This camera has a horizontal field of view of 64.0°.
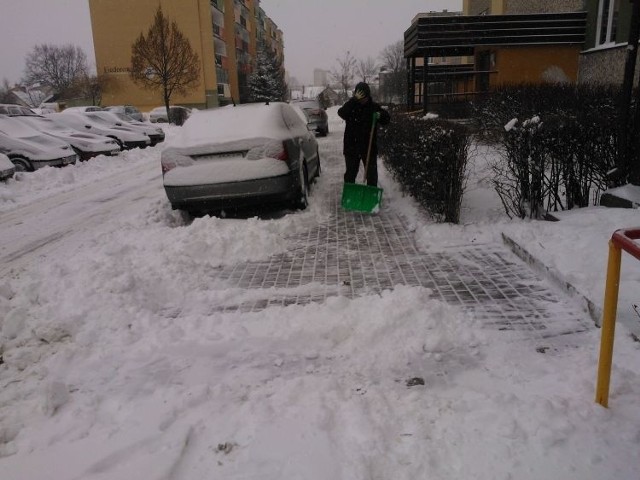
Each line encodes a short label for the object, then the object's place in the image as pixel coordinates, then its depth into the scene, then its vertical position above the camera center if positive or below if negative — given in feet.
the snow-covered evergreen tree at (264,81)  174.81 +11.39
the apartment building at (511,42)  53.42 +6.90
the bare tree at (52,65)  243.81 +26.32
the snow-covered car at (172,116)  117.08 +0.57
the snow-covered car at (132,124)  69.82 -0.68
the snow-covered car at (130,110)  94.16 +1.67
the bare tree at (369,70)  192.19 +18.77
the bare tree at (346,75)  176.88 +13.21
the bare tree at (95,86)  156.15 +10.26
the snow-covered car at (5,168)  36.99 -3.20
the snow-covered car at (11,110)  55.62 +1.38
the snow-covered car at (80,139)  51.87 -1.91
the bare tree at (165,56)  113.91 +14.37
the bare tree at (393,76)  140.97 +11.02
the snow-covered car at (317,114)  70.92 -0.05
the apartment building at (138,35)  153.17 +22.89
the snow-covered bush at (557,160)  17.93 -1.88
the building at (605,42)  45.14 +5.94
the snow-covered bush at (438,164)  19.30 -2.06
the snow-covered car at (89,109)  87.25 +1.94
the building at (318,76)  478.06 +35.16
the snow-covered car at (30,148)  43.06 -2.21
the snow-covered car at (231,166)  22.25 -2.12
